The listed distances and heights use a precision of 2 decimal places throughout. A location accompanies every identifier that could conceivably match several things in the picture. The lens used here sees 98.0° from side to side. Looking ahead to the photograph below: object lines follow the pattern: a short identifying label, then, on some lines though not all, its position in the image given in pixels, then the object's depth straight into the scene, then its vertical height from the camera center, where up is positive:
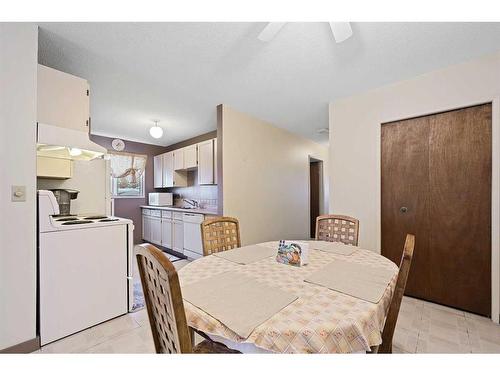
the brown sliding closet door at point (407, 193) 2.17 -0.06
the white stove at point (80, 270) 1.52 -0.64
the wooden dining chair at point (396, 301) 0.84 -0.45
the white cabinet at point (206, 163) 3.58 +0.43
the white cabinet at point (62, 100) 1.67 +0.72
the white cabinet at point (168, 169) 4.52 +0.39
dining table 0.65 -0.44
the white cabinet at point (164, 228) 3.71 -0.77
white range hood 1.56 +0.34
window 4.54 +0.28
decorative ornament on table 1.21 -0.38
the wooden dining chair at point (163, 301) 0.58 -0.35
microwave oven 4.61 -0.24
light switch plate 1.39 -0.04
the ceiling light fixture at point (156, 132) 3.33 +0.86
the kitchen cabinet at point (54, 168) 1.94 +0.19
